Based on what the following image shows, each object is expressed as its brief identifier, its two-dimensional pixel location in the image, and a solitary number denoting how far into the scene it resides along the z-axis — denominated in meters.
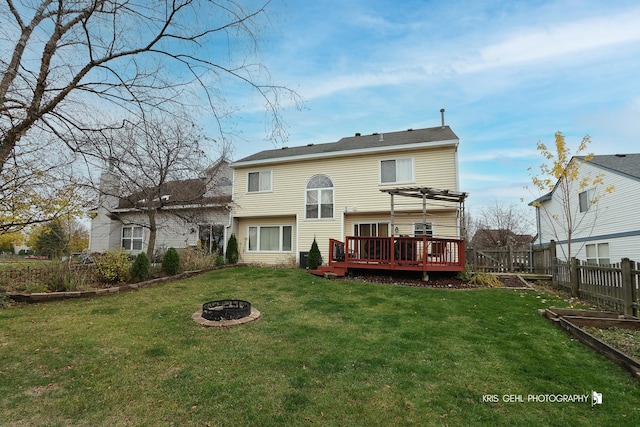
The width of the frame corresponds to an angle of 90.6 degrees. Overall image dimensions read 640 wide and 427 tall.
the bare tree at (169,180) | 10.29
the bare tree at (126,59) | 3.12
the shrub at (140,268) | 10.16
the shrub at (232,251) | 15.63
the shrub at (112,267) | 9.60
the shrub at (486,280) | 10.08
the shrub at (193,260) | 12.68
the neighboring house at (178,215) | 11.85
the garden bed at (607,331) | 4.21
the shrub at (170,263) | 11.38
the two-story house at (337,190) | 13.54
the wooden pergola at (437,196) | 10.47
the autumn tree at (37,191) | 5.45
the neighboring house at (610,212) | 13.64
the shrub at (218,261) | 14.44
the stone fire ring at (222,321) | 5.68
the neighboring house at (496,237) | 25.58
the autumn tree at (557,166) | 9.11
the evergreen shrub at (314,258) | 13.53
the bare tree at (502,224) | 27.42
